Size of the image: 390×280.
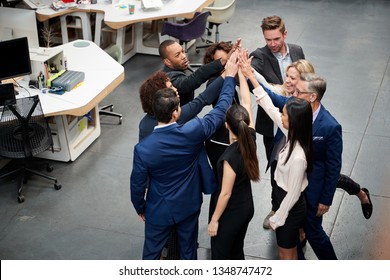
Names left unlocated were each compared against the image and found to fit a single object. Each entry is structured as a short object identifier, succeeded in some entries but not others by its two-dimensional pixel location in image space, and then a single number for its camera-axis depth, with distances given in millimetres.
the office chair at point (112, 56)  6432
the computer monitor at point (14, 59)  5242
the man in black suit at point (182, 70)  3795
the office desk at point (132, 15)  7418
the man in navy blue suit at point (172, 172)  3293
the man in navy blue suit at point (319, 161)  3482
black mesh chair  4852
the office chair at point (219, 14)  8023
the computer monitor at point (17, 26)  6227
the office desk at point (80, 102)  5223
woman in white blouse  3270
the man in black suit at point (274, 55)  4164
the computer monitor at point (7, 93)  4996
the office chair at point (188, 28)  7367
